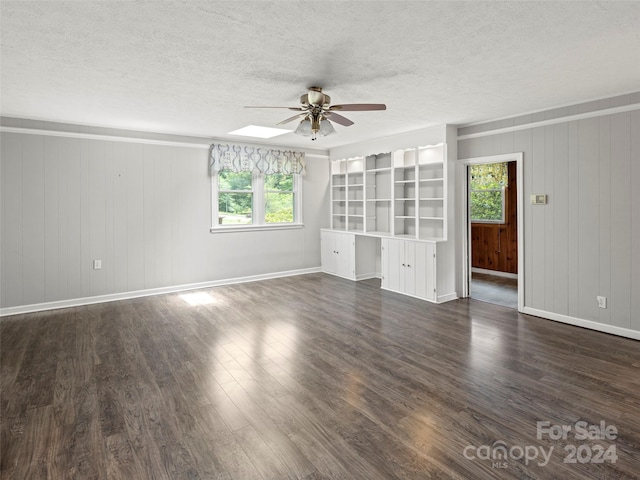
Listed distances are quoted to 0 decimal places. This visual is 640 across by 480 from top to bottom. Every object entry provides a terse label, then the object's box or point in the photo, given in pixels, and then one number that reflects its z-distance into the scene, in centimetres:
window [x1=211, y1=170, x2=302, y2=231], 666
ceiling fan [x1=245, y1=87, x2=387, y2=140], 355
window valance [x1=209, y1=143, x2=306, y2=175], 643
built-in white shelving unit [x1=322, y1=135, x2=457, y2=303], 552
